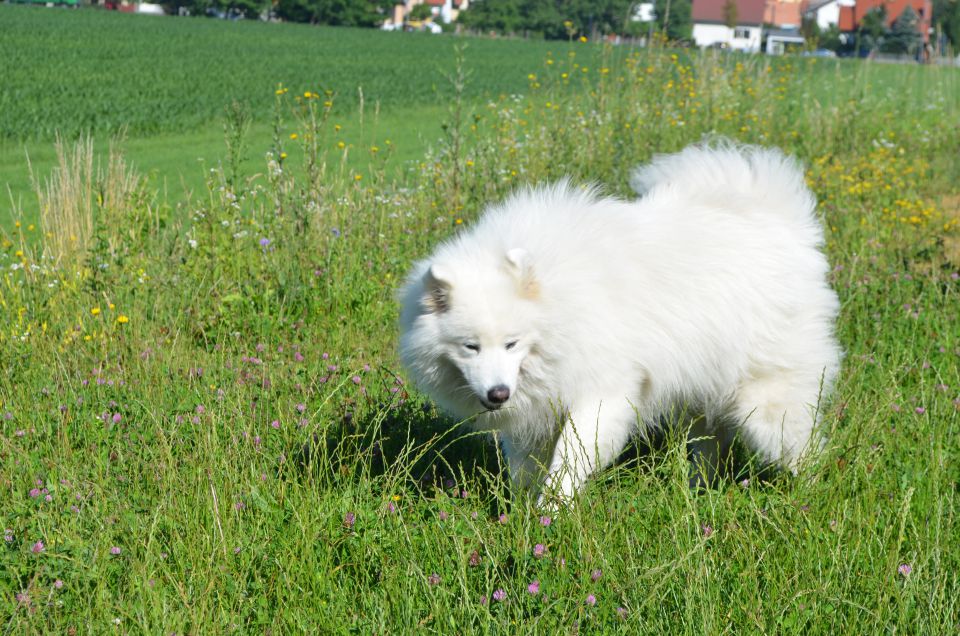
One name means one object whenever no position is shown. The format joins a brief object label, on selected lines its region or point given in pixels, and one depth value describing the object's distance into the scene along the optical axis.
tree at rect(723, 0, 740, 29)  71.56
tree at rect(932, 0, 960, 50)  60.96
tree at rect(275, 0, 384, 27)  75.81
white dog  3.69
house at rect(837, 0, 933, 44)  93.31
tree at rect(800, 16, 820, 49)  60.45
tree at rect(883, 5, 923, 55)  79.24
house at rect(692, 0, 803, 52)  110.06
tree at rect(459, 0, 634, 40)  81.94
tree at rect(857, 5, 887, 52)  86.12
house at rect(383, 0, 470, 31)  116.31
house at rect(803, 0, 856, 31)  112.38
